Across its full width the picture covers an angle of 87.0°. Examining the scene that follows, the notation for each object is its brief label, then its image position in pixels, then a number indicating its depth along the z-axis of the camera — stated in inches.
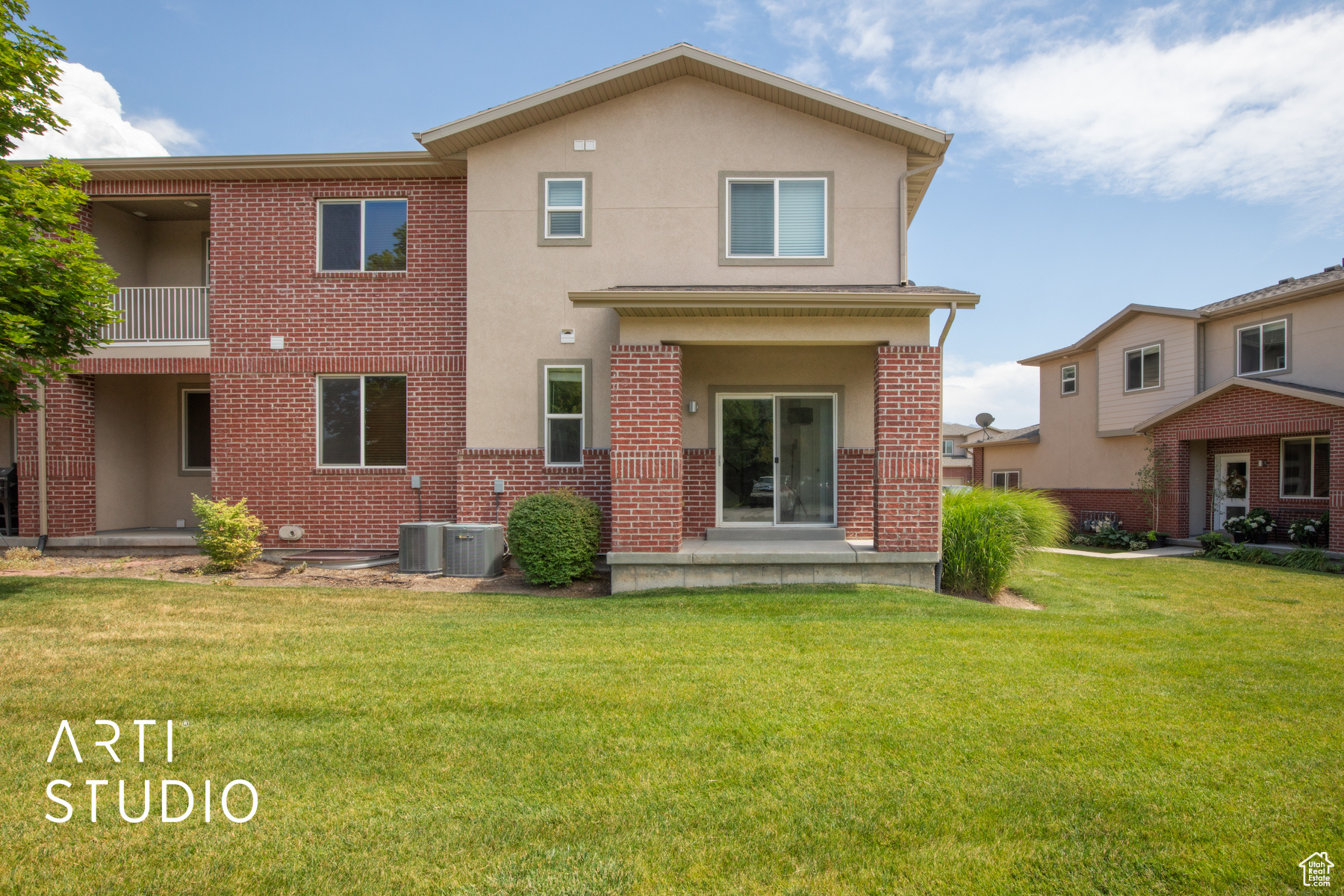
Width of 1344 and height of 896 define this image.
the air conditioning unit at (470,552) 411.2
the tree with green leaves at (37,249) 291.6
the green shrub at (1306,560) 539.1
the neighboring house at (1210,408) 615.8
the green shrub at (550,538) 375.6
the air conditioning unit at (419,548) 416.2
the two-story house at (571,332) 366.6
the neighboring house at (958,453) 1208.2
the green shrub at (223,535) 404.8
